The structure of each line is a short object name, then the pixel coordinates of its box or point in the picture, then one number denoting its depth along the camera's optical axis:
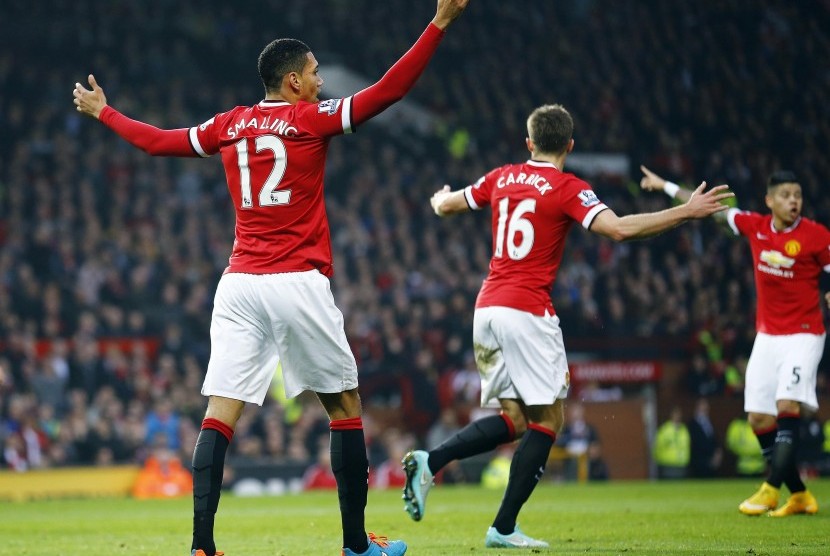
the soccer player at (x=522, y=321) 14.51
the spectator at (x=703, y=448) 36.91
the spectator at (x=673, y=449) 36.94
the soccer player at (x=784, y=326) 18.75
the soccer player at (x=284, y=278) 12.01
